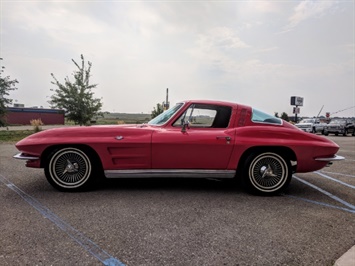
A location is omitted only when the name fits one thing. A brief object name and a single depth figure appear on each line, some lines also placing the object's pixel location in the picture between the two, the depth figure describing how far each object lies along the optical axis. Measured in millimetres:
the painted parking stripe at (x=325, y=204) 3623
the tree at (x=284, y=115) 82875
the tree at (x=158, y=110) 39653
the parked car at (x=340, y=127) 24719
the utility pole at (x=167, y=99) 31234
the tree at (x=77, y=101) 18297
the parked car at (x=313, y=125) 26141
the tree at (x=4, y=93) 17312
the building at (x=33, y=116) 44825
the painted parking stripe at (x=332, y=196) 3844
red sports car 4145
